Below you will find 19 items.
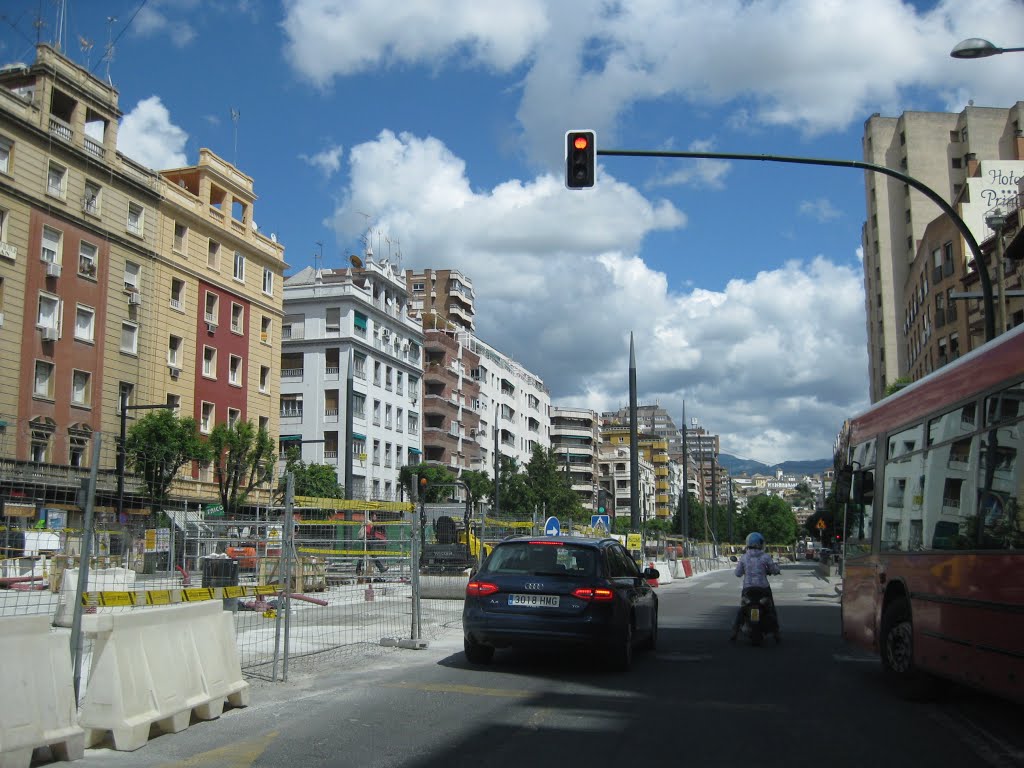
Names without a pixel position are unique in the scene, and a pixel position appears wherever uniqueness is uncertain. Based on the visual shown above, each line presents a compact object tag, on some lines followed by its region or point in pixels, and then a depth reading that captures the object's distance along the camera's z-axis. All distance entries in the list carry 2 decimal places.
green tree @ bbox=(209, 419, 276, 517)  45.28
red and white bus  7.20
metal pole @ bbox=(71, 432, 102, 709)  7.28
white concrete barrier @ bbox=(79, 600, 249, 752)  6.88
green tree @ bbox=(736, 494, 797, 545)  155.25
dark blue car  10.91
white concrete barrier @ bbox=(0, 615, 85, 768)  5.93
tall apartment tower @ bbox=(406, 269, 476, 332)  109.31
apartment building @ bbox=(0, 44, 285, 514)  39.12
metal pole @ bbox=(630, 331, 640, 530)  39.34
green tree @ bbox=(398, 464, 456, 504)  69.66
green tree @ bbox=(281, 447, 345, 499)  55.69
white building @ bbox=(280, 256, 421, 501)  67.88
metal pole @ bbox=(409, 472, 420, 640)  13.58
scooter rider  14.45
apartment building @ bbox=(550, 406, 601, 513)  129.50
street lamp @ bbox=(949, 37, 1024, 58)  13.77
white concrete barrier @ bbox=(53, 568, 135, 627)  10.50
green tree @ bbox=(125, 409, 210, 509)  40.97
